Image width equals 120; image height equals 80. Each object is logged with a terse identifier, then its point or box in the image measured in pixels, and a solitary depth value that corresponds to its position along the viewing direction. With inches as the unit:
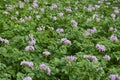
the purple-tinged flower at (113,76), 167.2
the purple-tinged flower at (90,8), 284.2
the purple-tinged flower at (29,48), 180.7
